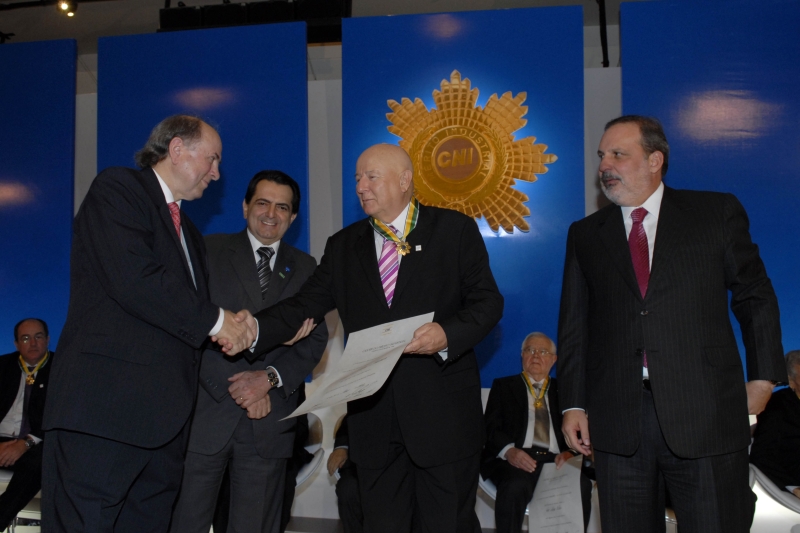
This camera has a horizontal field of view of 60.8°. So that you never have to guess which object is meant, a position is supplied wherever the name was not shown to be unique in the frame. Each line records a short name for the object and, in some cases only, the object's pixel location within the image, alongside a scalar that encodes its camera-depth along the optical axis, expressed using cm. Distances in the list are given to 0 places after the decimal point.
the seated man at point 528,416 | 439
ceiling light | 555
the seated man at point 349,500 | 404
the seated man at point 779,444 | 397
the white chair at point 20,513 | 441
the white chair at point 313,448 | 418
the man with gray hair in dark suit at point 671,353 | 236
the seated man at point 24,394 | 450
